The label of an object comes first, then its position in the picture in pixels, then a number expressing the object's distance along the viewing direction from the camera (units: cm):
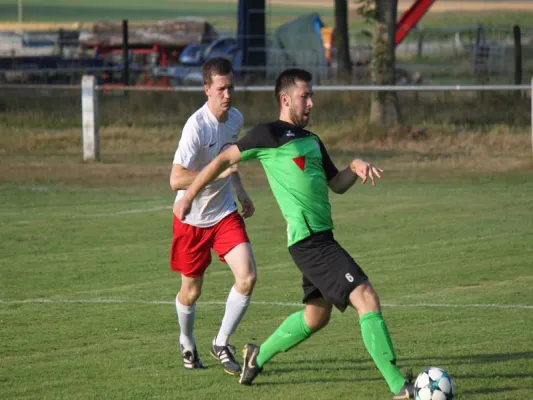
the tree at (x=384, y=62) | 5234
